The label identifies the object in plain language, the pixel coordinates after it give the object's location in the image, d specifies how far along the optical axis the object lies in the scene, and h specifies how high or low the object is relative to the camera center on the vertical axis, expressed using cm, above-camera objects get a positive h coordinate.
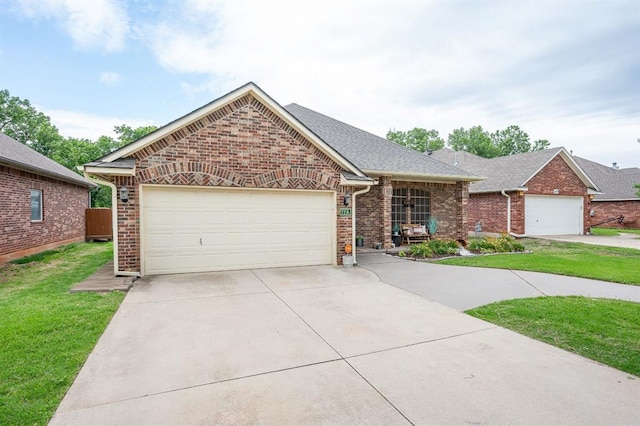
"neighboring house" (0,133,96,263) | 1049 +33
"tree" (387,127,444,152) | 4909 +1035
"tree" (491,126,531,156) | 5288 +1066
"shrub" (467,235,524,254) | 1235 -140
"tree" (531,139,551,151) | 5360 +1029
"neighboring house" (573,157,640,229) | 2497 +59
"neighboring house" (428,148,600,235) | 1788 +65
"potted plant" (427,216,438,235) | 1460 -72
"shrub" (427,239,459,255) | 1156 -131
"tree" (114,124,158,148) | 3656 +875
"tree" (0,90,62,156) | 3338 +878
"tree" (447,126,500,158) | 5088 +1016
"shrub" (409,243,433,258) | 1114 -140
